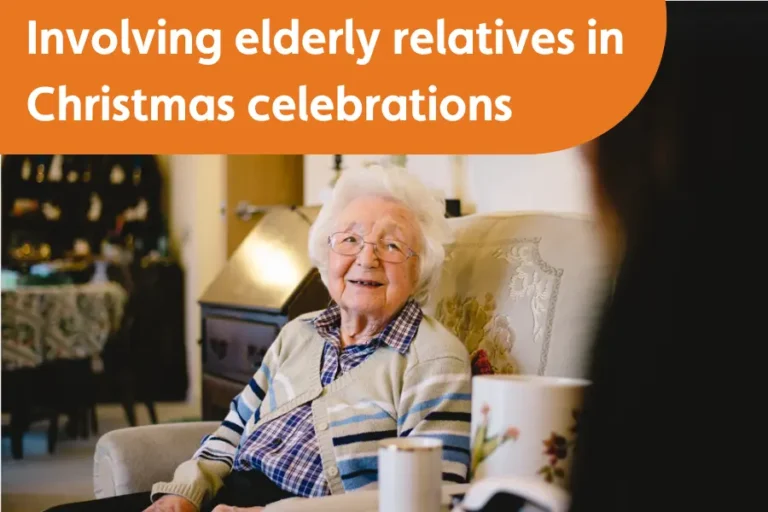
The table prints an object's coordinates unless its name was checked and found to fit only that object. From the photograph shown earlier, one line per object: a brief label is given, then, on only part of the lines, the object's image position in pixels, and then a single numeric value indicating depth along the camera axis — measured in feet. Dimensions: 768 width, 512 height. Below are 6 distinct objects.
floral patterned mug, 3.08
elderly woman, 4.61
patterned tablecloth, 12.73
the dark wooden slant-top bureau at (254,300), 8.11
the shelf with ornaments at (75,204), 19.30
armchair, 4.69
